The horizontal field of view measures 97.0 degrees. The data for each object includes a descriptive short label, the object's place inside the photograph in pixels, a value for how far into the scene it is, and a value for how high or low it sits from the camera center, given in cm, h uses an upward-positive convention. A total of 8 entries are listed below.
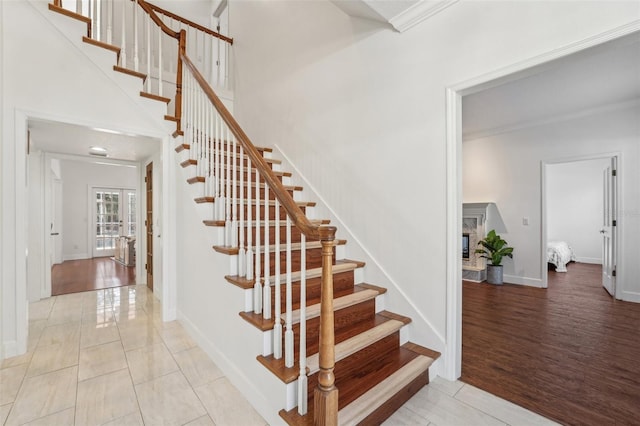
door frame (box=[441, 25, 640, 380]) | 202 -13
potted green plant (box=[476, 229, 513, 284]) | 477 -70
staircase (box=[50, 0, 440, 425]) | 142 -62
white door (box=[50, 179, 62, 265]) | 700 -26
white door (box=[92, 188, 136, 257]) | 825 -16
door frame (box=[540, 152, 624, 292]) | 397 +10
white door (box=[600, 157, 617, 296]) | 406 -28
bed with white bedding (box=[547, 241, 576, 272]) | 596 -94
